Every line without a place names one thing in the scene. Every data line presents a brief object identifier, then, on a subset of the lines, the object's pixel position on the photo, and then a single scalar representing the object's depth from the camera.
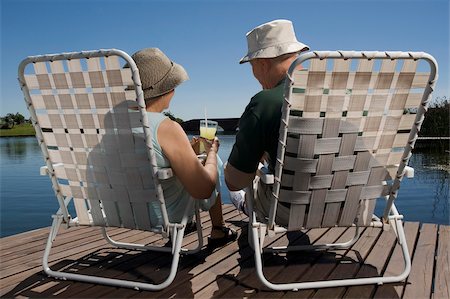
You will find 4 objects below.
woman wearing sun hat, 2.13
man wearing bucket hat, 1.99
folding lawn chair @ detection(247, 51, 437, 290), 1.87
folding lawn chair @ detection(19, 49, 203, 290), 2.00
